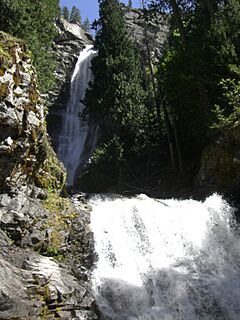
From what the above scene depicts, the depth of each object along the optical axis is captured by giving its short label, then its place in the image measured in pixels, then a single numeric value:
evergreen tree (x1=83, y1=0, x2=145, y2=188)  17.34
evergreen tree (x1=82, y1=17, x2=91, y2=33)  57.83
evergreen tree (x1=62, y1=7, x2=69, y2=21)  55.79
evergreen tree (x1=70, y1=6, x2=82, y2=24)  58.70
